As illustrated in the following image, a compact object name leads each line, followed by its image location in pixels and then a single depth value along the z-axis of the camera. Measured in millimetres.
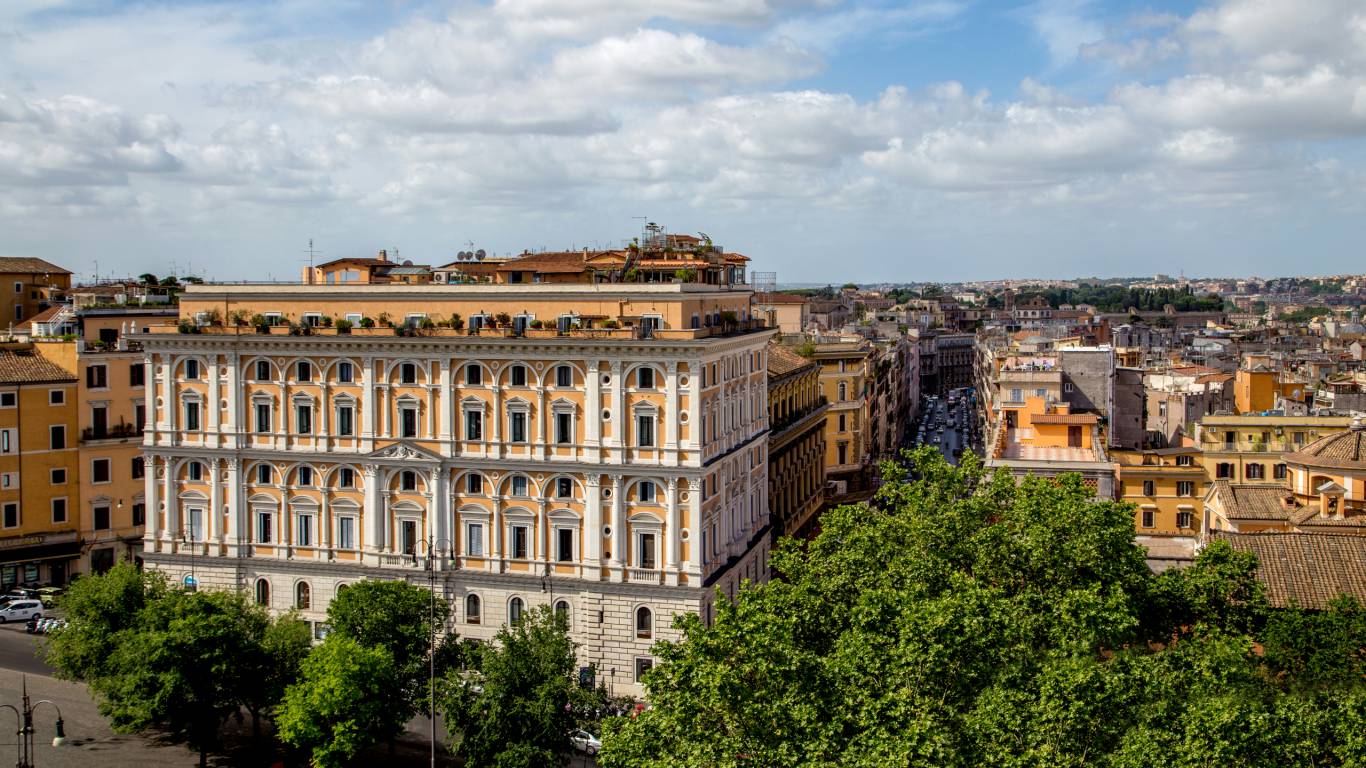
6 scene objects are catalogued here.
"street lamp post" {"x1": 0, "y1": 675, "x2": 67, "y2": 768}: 44219
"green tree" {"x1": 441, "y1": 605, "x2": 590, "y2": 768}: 44000
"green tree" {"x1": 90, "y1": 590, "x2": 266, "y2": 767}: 47375
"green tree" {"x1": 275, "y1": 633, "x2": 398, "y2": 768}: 45188
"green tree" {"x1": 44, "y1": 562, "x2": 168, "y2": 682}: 50625
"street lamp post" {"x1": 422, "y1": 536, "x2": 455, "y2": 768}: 56812
